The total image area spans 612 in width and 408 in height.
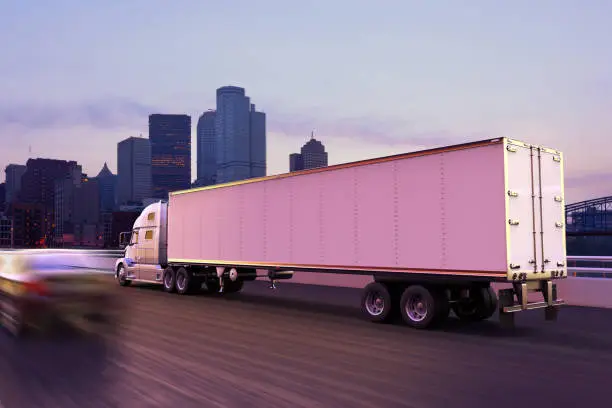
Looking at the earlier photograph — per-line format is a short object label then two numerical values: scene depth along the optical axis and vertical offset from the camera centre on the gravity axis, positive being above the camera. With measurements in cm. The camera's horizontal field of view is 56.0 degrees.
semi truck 1141 +20
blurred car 963 -93
